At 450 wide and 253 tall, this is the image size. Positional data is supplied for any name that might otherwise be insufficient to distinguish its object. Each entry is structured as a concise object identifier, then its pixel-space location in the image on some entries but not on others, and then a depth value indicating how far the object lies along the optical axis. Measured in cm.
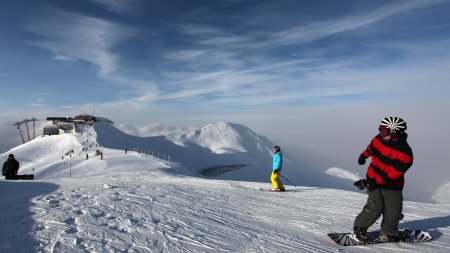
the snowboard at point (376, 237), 617
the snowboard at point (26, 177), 1709
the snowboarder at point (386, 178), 570
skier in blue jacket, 1427
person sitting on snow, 1569
